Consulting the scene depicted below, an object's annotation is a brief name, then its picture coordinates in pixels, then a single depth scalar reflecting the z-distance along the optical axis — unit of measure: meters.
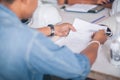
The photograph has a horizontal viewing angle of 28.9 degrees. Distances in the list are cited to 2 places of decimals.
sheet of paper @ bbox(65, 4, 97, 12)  1.95
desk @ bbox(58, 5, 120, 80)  1.10
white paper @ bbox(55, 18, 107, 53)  1.34
